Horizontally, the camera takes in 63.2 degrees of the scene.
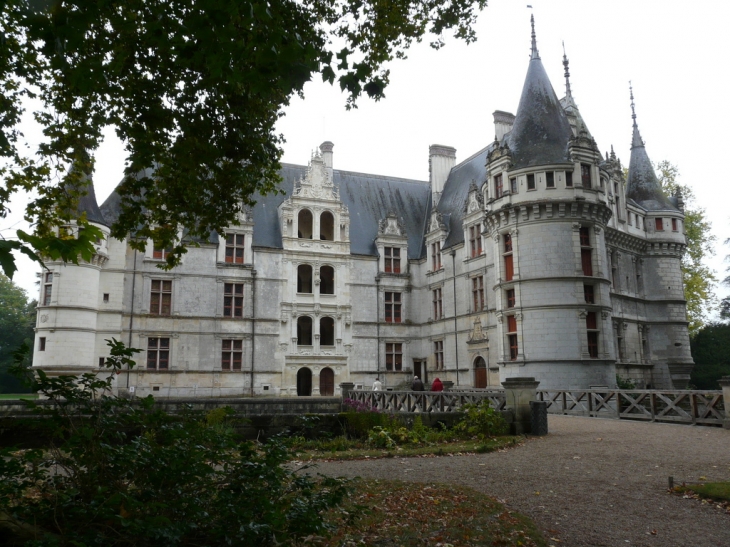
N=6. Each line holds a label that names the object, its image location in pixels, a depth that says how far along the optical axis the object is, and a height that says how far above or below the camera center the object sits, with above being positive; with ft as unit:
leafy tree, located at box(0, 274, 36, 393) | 164.20 +16.97
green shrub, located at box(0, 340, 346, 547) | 12.50 -2.49
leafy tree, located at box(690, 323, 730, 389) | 107.14 +3.44
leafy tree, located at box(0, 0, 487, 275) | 21.12 +11.90
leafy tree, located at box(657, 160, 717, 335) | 122.83 +23.68
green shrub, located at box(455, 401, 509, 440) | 43.24 -3.38
